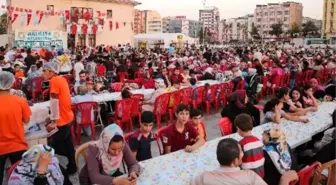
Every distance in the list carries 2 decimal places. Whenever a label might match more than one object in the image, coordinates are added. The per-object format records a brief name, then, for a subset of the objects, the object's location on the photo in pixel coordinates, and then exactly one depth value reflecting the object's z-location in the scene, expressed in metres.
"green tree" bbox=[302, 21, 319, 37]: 77.94
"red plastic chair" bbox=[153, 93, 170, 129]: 6.92
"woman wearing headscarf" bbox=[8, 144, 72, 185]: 2.73
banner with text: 21.39
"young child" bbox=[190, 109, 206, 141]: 4.23
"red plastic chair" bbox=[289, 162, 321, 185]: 2.99
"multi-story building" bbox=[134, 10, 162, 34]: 118.00
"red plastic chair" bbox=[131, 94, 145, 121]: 6.66
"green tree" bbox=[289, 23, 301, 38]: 79.16
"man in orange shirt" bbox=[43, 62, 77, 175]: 4.31
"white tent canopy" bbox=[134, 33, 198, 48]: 29.70
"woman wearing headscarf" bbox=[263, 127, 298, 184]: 3.15
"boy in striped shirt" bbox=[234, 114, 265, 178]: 2.94
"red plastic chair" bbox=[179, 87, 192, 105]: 7.53
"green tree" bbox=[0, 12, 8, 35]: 50.79
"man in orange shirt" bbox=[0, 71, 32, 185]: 3.49
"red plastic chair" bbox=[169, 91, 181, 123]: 7.28
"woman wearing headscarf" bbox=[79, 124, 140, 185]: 2.94
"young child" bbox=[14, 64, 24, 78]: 10.26
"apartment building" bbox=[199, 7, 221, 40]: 143.50
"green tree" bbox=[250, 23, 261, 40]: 86.19
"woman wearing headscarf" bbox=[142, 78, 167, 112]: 7.03
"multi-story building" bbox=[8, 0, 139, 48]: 29.34
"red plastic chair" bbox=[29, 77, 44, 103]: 9.50
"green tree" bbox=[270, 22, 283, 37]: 78.56
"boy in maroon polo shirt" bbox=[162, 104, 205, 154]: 4.01
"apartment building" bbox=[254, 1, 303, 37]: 115.31
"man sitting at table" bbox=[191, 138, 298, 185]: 2.31
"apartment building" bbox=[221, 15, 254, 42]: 118.62
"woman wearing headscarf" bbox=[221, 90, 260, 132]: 5.27
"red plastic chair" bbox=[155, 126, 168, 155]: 4.07
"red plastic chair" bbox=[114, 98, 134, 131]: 6.38
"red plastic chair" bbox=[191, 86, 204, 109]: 8.00
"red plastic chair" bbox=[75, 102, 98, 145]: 6.06
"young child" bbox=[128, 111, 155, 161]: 3.67
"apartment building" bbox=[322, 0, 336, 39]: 74.75
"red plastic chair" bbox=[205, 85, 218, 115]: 8.45
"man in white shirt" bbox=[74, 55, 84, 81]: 10.22
